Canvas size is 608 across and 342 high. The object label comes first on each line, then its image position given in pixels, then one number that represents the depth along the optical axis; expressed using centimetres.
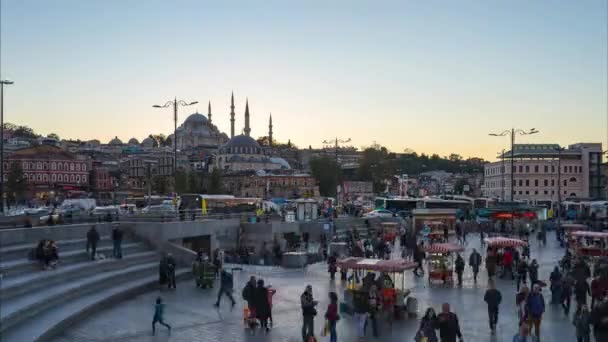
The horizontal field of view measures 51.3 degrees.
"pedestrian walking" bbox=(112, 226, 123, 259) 1897
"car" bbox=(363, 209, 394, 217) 4818
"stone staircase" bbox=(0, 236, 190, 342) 1226
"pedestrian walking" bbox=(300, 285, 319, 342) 1222
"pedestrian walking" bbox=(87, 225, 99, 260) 1819
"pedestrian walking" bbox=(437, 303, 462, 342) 1030
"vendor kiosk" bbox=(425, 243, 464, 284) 2044
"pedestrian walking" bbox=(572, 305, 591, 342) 1152
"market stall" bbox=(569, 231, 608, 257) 2627
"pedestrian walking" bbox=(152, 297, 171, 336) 1315
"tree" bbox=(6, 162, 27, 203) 6700
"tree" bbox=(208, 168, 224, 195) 7194
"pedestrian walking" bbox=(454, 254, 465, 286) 2003
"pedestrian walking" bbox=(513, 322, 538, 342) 1012
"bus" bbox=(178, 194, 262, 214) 3696
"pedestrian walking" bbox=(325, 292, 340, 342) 1224
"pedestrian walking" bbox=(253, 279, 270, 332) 1368
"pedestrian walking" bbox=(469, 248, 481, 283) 2066
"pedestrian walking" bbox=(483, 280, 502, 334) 1336
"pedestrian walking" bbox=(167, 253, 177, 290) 1830
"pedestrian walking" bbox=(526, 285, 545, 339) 1271
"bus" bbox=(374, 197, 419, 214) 5672
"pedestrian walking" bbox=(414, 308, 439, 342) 1029
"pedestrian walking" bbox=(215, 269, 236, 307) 1600
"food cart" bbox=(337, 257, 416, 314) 1516
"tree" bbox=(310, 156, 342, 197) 10919
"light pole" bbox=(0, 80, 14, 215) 3222
